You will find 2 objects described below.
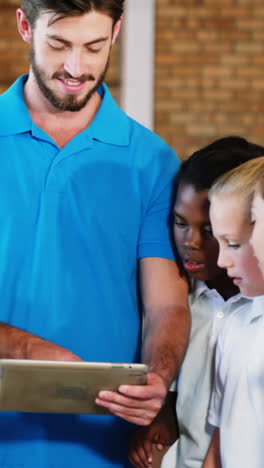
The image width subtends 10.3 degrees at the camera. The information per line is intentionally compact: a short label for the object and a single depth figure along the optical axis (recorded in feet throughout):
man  8.92
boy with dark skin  9.05
